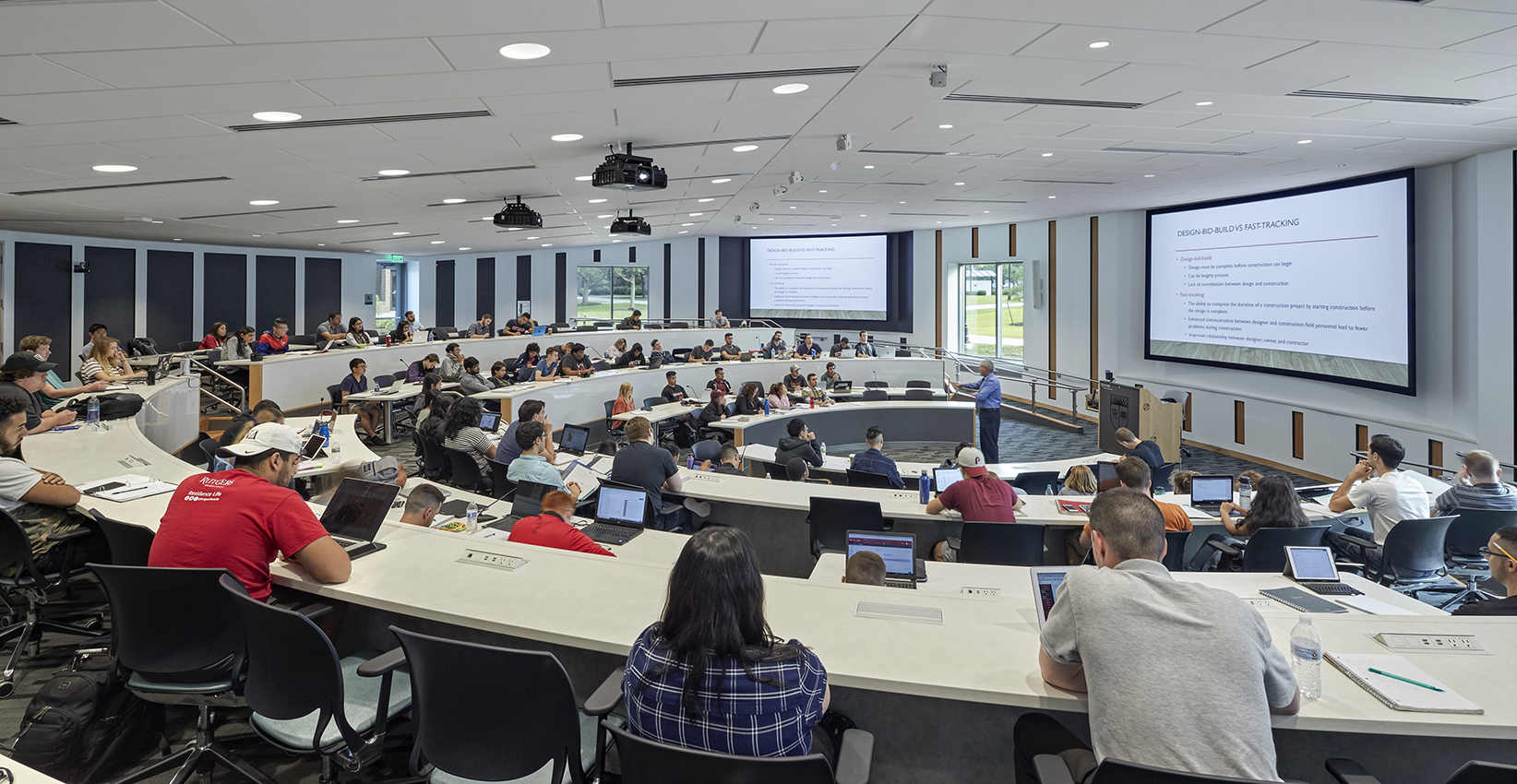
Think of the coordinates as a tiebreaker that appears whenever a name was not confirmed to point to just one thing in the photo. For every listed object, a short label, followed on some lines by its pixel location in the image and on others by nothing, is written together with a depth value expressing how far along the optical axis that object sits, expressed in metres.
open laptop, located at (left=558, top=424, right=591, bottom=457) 6.84
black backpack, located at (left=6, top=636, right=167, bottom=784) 2.62
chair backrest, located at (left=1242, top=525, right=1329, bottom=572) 4.52
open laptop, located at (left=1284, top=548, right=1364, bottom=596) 3.16
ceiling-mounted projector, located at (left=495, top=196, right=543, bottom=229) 8.88
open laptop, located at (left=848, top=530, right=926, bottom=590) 3.33
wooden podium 10.91
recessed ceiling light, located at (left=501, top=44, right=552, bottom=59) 3.88
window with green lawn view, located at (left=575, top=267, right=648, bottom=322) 20.98
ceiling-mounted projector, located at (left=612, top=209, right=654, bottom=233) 9.47
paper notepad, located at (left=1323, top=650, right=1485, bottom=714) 1.99
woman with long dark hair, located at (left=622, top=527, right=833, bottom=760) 1.76
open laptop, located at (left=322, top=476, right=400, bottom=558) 3.23
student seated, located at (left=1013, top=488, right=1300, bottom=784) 1.73
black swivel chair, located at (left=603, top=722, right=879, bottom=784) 1.62
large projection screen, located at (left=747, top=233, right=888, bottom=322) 18.78
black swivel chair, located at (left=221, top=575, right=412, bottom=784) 2.28
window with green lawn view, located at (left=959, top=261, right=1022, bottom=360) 16.81
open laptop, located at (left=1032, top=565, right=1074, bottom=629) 2.48
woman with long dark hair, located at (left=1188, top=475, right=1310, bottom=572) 4.75
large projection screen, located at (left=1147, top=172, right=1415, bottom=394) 9.05
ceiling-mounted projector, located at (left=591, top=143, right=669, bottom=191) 6.34
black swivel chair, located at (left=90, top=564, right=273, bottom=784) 2.53
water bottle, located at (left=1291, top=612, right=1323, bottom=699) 2.07
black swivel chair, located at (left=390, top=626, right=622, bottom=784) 2.01
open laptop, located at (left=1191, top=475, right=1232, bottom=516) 5.51
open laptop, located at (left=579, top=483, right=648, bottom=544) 4.29
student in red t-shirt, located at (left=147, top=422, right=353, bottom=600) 2.71
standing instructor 10.80
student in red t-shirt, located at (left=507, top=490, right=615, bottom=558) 3.40
